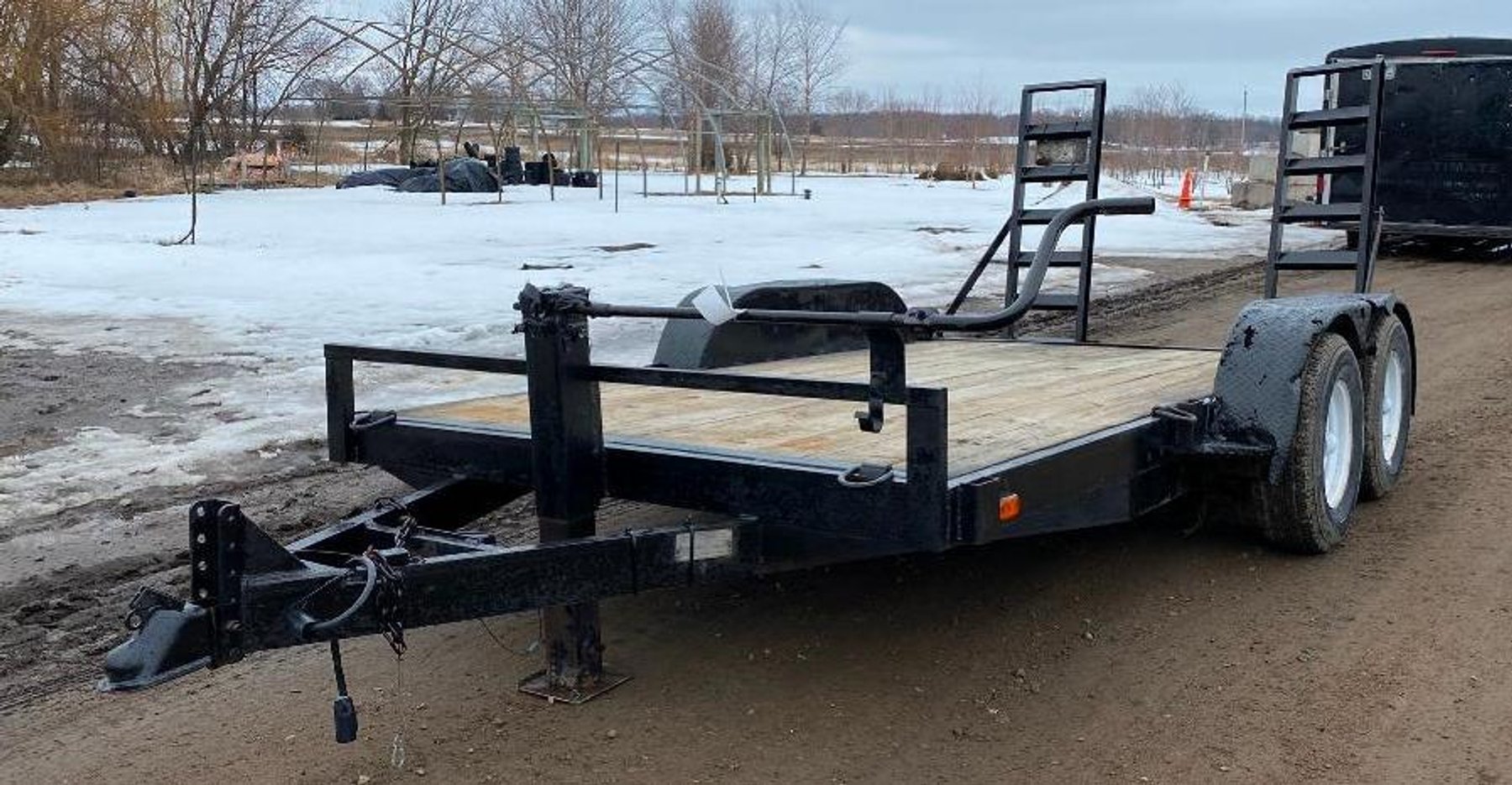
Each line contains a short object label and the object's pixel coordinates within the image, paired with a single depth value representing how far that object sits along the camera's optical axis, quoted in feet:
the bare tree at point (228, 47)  111.96
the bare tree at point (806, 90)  196.44
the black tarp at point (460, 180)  103.45
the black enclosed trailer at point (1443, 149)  52.70
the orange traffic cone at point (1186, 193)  102.78
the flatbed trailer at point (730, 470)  9.18
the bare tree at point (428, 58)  128.77
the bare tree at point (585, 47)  123.24
